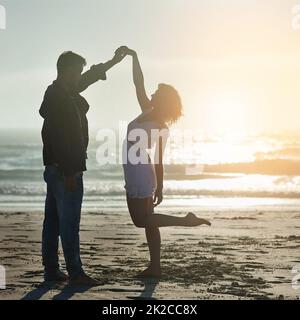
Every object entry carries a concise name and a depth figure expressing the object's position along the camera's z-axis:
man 6.68
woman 7.10
